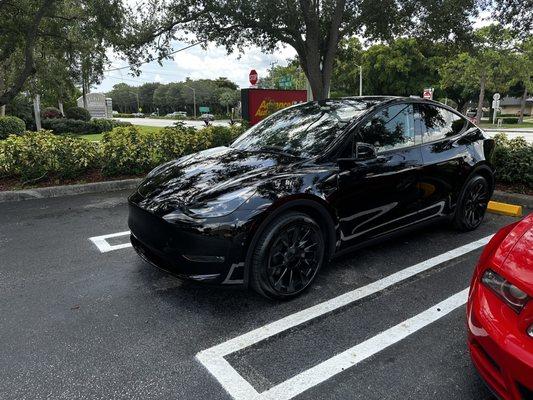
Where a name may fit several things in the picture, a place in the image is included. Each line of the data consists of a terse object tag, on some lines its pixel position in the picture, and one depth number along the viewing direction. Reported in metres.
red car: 1.66
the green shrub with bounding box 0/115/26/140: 17.94
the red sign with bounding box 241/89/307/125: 10.77
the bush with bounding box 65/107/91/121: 30.45
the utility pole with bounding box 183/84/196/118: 92.88
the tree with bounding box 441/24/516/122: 30.28
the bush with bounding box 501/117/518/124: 42.41
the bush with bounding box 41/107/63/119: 33.41
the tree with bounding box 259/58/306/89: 13.15
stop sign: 13.65
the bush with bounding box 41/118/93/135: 24.23
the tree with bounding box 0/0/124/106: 8.21
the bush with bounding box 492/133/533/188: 6.21
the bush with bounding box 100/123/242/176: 7.17
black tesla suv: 2.80
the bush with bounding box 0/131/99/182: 6.50
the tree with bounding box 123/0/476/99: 8.66
